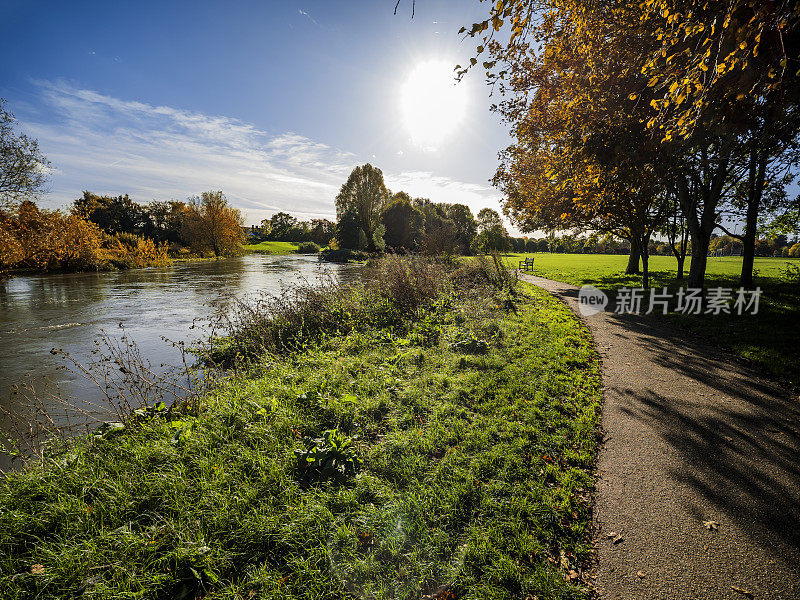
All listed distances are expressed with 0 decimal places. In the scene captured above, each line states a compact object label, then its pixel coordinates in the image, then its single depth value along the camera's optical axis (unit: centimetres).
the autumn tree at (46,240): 1934
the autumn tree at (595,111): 606
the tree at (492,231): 5482
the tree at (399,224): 5028
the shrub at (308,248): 6938
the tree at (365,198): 4759
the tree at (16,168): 1922
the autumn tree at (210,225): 4556
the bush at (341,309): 840
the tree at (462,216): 6962
